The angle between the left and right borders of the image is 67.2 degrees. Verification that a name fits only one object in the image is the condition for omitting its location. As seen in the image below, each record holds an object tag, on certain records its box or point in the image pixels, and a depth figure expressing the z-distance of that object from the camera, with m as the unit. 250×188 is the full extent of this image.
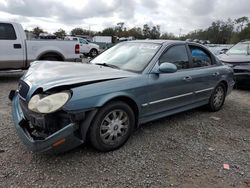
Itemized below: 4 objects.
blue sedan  2.14
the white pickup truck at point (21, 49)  5.55
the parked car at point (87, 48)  15.36
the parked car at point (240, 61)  5.68
